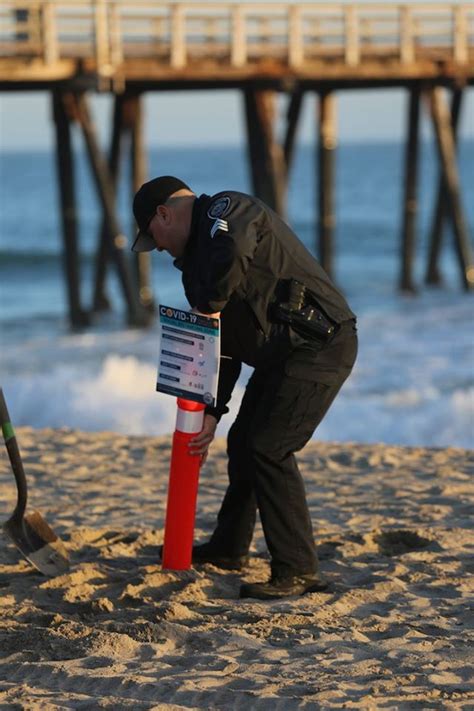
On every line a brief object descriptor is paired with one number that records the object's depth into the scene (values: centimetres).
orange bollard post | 1050
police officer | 972
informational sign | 998
